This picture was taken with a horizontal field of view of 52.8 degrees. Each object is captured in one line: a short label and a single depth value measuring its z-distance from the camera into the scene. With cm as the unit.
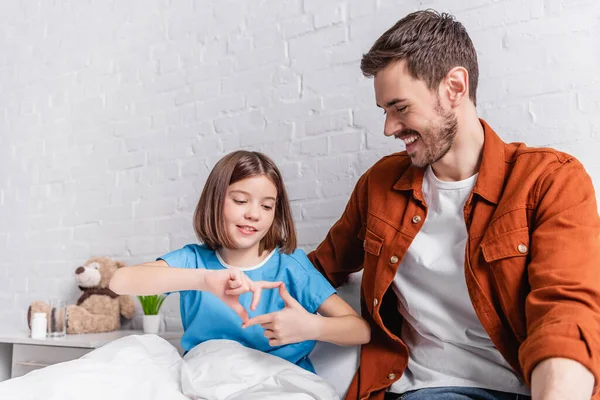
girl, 172
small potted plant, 251
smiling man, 137
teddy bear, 255
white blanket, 132
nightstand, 229
